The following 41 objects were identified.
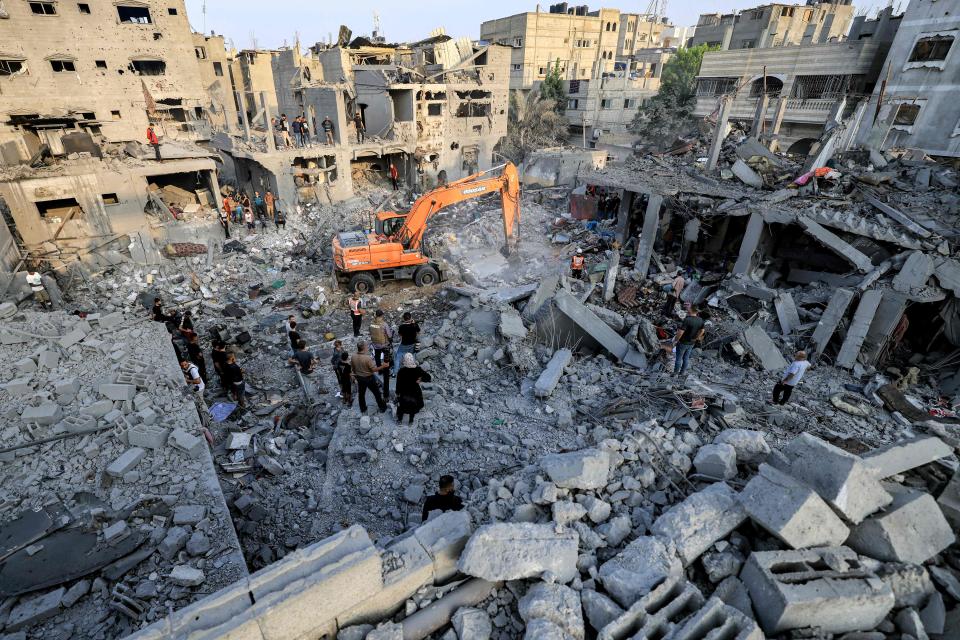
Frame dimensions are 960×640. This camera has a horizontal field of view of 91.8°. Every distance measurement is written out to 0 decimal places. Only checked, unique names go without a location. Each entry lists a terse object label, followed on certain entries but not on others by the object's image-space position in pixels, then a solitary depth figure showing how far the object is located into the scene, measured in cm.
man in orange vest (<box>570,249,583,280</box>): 1219
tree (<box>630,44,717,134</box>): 3092
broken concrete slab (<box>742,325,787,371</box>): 909
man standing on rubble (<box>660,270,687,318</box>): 1116
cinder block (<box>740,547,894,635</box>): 306
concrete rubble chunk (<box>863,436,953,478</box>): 397
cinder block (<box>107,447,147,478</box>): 516
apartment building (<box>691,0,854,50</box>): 2783
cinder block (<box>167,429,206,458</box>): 554
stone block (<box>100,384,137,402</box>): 618
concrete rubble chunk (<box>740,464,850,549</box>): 339
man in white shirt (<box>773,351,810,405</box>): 693
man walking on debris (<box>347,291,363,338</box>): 1006
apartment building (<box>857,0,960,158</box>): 1936
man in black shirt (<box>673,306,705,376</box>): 770
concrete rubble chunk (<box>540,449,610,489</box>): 412
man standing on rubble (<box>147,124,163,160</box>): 1573
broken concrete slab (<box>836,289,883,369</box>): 938
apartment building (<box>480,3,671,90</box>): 3881
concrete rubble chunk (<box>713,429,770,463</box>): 452
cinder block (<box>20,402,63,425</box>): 573
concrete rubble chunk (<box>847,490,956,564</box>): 342
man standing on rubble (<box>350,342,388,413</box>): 664
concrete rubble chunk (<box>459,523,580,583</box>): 338
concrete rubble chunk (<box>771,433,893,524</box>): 349
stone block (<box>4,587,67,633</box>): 377
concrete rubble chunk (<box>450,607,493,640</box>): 322
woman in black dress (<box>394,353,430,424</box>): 630
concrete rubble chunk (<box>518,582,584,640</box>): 314
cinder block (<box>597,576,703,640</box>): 303
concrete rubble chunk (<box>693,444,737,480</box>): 432
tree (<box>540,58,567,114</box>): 3488
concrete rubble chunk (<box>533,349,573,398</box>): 727
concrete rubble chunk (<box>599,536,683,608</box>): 329
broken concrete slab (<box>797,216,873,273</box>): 1058
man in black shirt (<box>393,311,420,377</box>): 803
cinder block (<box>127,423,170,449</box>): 554
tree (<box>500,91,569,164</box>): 3309
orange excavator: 1227
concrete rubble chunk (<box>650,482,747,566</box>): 357
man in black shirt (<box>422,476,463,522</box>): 438
